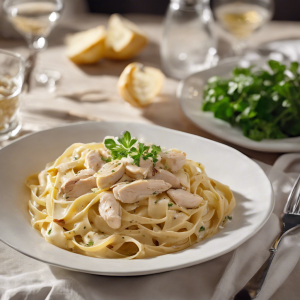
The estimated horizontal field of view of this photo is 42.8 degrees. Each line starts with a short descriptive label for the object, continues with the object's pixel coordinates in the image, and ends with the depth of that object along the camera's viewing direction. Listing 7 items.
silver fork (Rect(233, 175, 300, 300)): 1.35
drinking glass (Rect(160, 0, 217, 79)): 3.22
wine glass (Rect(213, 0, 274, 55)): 3.47
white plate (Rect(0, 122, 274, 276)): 1.33
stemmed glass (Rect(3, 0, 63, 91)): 2.97
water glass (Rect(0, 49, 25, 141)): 2.34
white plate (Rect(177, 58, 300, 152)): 2.30
